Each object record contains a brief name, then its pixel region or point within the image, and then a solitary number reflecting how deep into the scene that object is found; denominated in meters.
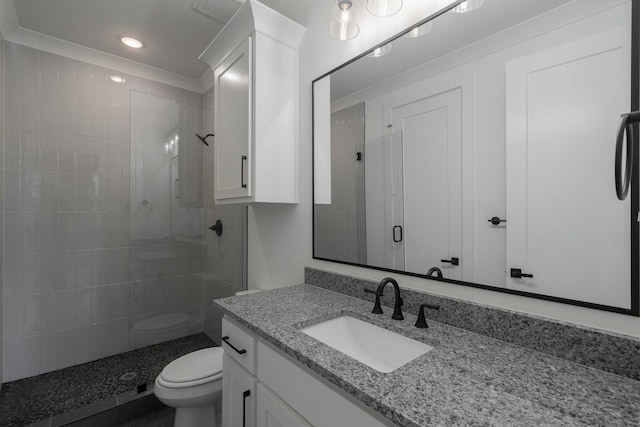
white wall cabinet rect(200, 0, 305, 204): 1.49
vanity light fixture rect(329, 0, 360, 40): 1.31
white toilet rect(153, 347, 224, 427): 1.50
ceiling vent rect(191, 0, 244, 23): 1.76
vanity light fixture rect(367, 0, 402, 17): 1.17
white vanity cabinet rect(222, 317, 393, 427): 0.72
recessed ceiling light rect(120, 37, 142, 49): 2.13
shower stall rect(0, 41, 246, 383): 2.05
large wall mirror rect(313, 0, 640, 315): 0.74
